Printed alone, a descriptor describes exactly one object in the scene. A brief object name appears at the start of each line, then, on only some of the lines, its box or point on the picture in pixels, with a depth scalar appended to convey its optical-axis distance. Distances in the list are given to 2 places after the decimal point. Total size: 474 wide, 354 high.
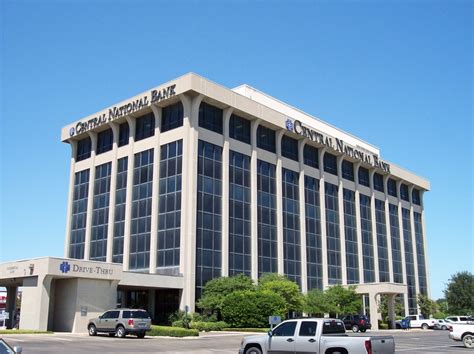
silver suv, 35.00
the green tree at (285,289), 51.88
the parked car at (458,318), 60.04
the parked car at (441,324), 64.25
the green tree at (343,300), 59.06
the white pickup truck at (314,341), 15.78
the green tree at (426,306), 83.19
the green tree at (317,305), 56.78
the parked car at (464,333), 29.97
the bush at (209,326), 45.94
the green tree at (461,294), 86.25
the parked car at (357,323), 53.22
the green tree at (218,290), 49.00
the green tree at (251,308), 47.34
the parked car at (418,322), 66.25
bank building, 46.03
